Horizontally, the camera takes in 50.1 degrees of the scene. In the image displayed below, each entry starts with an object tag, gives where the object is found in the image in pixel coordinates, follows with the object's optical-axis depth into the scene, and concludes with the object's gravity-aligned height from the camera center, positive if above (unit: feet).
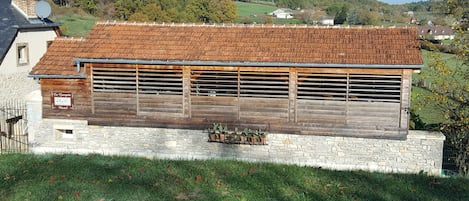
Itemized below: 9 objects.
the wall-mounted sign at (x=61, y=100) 49.90 -1.76
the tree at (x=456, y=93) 44.78 -0.75
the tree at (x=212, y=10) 253.24 +37.60
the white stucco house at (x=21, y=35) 66.13 +6.68
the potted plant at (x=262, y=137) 46.36 -4.92
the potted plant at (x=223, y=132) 46.98 -4.56
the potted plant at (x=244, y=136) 46.70 -4.88
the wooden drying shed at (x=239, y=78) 44.62 +0.53
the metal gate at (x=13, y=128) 56.24 -5.65
